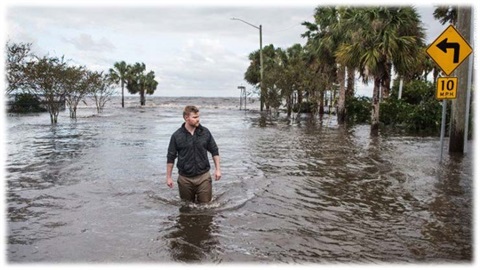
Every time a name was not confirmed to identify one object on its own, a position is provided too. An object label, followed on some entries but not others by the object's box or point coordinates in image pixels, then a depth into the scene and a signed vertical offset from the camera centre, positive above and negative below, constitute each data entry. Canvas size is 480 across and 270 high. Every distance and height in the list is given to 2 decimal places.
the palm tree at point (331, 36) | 25.80 +3.71
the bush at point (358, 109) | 28.02 -0.89
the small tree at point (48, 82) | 25.17 +0.77
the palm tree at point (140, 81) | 65.12 +2.18
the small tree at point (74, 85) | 30.02 +0.66
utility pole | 11.67 -0.13
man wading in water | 6.28 -0.85
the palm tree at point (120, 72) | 62.04 +3.33
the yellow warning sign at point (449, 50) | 10.07 +1.09
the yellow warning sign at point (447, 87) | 10.30 +0.23
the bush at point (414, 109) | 21.14 -0.69
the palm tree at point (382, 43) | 18.20 +2.27
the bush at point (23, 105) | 37.36 -0.95
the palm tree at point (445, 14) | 25.64 +5.03
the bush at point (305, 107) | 36.91 -1.04
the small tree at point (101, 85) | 37.44 +0.91
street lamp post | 35.44 +0.12
